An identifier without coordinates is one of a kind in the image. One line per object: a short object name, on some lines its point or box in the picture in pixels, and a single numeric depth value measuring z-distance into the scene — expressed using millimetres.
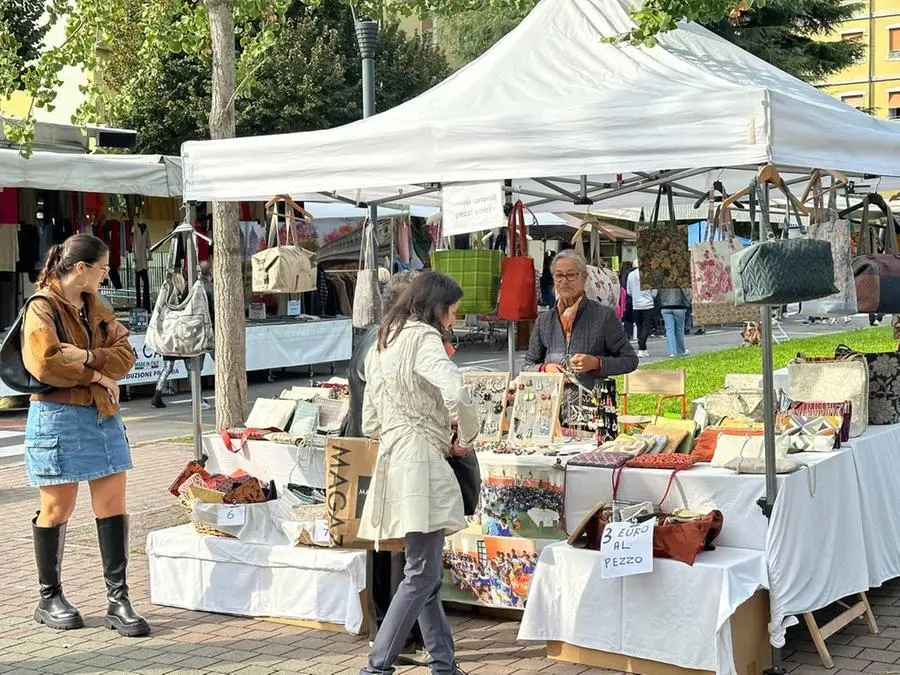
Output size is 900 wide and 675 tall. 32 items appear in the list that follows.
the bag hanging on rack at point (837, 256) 5934
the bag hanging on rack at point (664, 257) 6781
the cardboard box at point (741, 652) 4883
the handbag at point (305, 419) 6906
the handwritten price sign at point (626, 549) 4906
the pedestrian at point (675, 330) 19797
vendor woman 6336
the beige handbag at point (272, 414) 7125
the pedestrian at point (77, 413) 5535
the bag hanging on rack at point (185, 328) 7035
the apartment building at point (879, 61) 73938
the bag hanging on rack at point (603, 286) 6734
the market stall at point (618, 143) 4949
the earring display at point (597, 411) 6204
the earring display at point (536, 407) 6148
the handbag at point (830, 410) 5852
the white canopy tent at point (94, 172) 14406
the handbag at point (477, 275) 6859
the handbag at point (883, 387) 6391
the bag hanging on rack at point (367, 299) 7016
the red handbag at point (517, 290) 6824
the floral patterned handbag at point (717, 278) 5891
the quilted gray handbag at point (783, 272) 4766
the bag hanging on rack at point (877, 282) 6156
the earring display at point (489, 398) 6281
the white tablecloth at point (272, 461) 6543
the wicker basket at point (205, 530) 6082
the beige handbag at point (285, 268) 7273
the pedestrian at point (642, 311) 21328
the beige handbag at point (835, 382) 6105
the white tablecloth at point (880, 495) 5836
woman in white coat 4539
